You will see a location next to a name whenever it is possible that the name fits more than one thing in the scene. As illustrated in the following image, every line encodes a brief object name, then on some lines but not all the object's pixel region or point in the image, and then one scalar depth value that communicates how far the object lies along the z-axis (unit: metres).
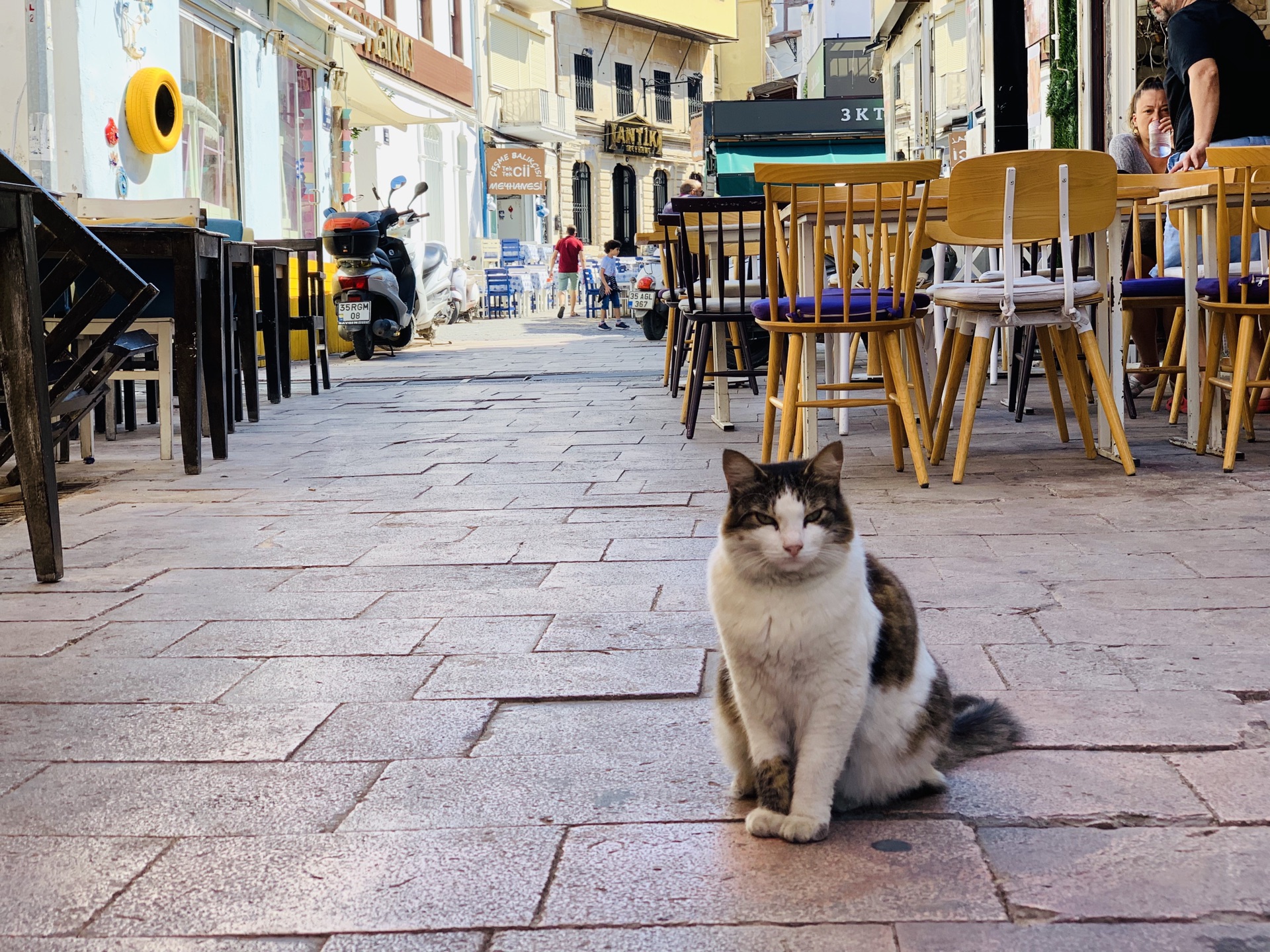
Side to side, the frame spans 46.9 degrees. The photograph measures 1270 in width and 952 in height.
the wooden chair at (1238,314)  4.96
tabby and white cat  1.97
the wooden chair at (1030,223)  4.96
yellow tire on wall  10.80
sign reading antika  38.16
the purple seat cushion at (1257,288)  5.02
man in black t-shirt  6.52
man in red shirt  23.55
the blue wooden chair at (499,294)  24.19
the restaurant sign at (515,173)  27.38
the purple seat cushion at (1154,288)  6.15
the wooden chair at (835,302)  4.99
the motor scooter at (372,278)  12.25
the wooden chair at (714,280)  6.27
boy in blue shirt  20.91
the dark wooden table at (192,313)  5.71
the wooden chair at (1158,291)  5.76
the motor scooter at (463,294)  19.63
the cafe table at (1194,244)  5.28
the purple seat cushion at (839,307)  5.19
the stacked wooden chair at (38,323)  3.64
